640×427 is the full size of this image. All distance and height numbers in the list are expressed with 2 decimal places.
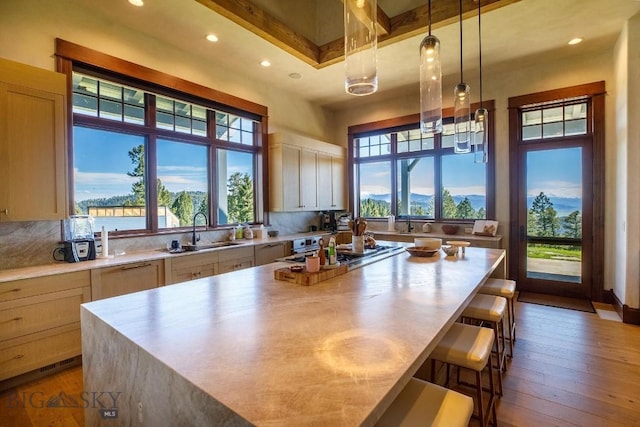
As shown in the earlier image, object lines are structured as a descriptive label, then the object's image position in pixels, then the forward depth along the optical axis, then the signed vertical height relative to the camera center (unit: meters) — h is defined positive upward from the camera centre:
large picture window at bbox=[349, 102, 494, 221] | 5.05 +0.59
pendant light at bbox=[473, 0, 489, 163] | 2.93 +0.72
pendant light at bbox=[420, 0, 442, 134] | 2.04 +0.85
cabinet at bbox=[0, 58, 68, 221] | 2.44 +0.58
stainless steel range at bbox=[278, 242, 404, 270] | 2.40 -0.41
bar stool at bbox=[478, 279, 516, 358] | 2.63 -0.72
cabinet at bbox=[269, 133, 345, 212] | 4.89 +0.62
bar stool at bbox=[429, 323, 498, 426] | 1.56 -0.74
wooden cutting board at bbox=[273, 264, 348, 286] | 1.85 -0.41
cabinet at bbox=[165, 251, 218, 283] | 3.30 -0.62
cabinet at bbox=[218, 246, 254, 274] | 3.75 -0.61
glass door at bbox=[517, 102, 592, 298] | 4.30 +0.06
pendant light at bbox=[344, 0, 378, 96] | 1.70 +0.94
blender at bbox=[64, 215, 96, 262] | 2.84 -0.25
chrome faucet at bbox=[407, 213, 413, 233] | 5.53 -0.33
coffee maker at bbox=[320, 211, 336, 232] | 5.97 -0.23
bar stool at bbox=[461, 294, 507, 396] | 2.16 -0.73
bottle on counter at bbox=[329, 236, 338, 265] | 2.16 -0.32
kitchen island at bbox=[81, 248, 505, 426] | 0.78 -0.46
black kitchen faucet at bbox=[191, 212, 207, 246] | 3.88 -0.33
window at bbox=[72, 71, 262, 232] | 3.21 +0.68
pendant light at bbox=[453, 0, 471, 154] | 2.56 +0.77
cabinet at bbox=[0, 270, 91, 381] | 2.30 -0.84
